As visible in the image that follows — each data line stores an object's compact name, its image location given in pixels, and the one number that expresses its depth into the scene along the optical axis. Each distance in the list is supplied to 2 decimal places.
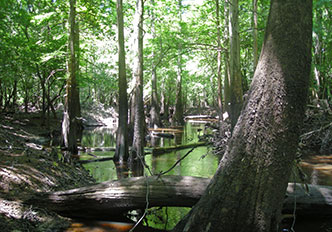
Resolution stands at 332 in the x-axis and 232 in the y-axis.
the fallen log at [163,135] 17.40
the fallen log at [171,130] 20.80
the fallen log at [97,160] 9.69
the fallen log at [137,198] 4.02
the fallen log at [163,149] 11.85
